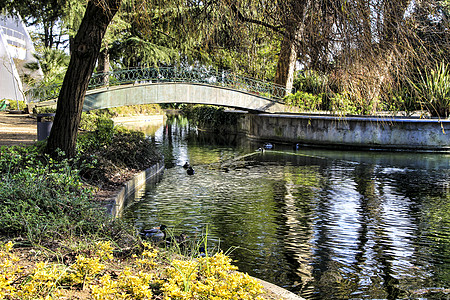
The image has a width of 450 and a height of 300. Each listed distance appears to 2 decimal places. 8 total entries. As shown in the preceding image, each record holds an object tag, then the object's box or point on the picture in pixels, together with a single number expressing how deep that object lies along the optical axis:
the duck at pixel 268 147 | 21.21
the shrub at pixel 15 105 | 30.28
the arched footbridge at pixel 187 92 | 23.95
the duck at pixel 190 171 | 13.77
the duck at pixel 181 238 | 6.11
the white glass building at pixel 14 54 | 33.89
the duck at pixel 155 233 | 6.32
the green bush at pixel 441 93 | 19.67
